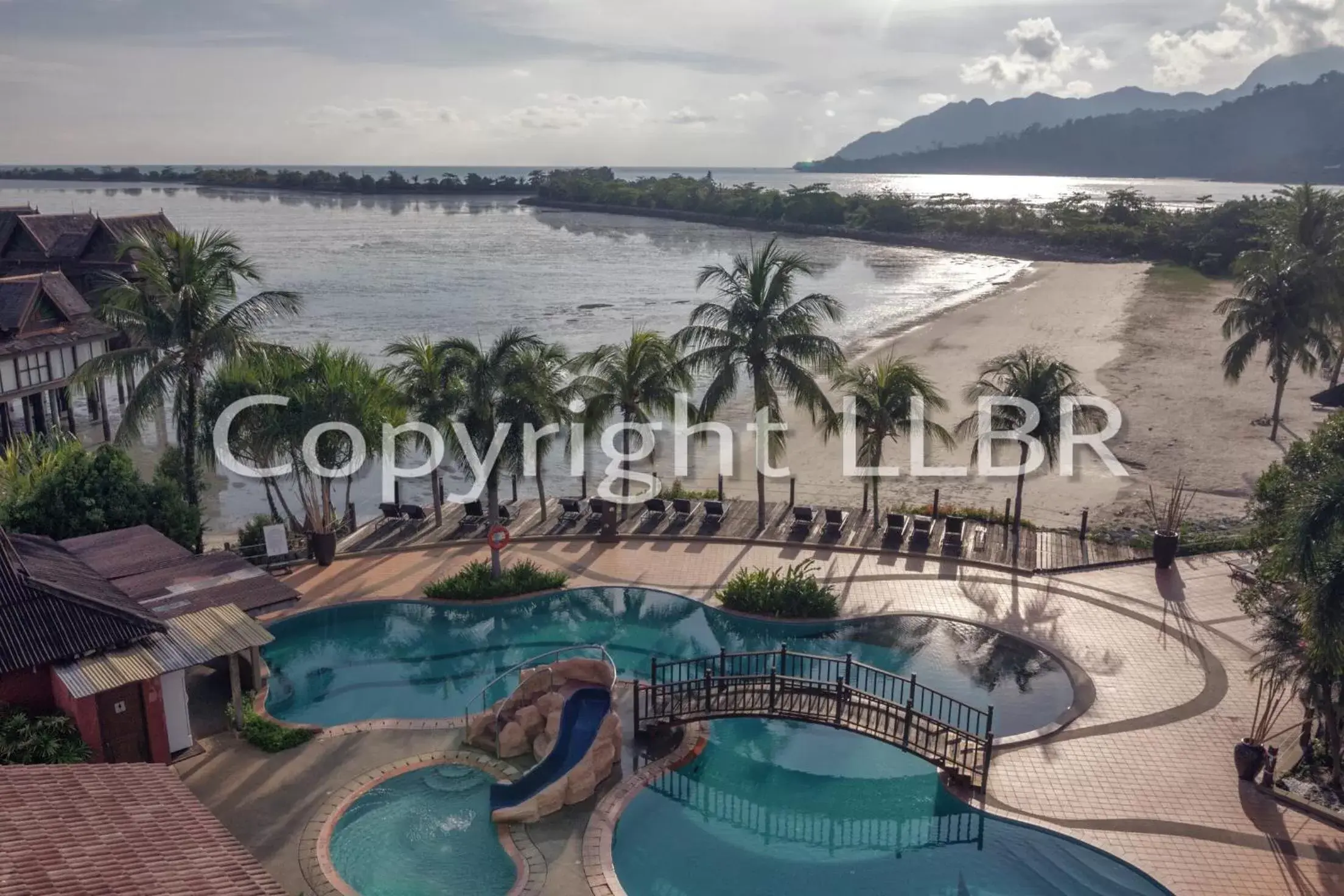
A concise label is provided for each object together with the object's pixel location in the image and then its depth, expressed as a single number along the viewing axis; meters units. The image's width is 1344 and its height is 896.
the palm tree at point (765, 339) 21.86
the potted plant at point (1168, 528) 20.23
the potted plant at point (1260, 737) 12.39
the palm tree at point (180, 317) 20.22
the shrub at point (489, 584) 19.39
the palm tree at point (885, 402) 22.78
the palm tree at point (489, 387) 19.70
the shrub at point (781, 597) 18.64
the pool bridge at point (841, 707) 13.33
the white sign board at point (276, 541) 20.67
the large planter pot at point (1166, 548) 20.20
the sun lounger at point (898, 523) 22.59
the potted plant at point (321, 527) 21.17
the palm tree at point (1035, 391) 21.06
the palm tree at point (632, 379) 23.48
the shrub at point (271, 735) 14.11
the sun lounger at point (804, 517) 23.03
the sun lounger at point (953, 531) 21.59
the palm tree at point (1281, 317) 30.47
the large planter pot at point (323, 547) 21.14
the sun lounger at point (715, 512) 23.52
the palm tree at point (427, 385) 20.23
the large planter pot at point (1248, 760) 12.95
